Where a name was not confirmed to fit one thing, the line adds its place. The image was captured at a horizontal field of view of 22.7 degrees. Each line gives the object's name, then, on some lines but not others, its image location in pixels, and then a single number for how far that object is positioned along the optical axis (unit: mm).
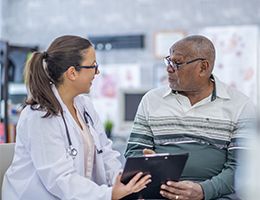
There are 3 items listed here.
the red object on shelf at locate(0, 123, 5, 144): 4510
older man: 2544
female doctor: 2242
